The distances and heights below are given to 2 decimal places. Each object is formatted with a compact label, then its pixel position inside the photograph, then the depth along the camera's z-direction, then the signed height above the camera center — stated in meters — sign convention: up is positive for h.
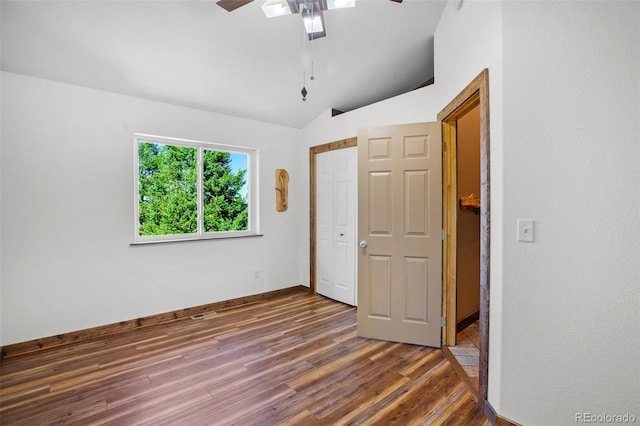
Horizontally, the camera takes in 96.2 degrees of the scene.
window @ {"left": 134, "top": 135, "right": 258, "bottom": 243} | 3.24 +0.29
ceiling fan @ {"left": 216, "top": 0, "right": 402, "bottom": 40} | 1.79 +1.32
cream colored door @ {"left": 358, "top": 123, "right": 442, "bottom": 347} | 2.59 -0.19
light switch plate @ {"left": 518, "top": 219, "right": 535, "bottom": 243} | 1.55 -0.10
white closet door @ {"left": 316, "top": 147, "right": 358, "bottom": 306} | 3.74 -0.15
